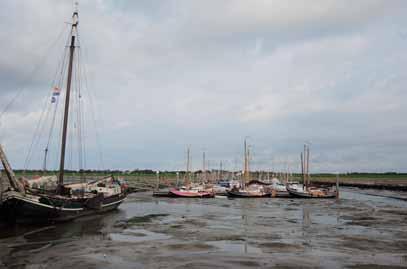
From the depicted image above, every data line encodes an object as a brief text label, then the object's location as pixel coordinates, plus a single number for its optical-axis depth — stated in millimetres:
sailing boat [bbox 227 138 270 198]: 70938
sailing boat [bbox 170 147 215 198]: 69188
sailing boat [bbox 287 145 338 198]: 72375
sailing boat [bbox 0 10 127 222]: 28484
